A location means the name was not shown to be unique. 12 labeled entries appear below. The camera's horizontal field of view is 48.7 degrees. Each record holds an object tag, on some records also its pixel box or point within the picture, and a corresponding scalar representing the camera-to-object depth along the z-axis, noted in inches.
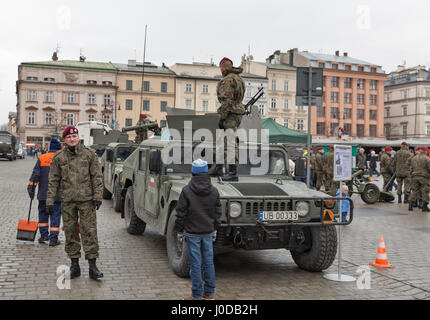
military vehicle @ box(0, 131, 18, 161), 1718.8
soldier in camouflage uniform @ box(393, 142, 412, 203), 642.2
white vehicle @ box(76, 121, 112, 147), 1228.5
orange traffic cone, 292.0
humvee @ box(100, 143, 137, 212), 508.1
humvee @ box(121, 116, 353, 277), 243.4
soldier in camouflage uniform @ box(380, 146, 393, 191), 723.4
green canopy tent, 844.3
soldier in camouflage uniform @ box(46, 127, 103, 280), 251.0
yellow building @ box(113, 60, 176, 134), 2854.3
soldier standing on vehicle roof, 299.9
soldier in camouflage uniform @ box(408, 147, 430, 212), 569.0
